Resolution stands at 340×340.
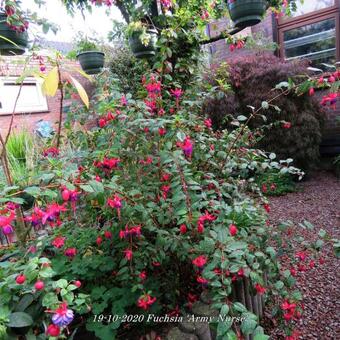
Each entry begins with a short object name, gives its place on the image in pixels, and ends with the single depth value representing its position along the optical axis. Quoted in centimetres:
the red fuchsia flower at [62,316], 63
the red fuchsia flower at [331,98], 113
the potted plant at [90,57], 248
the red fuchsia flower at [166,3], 163
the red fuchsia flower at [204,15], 196
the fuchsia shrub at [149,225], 95
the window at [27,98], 664
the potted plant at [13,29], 140
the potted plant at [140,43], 173
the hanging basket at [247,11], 187
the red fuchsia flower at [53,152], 142
